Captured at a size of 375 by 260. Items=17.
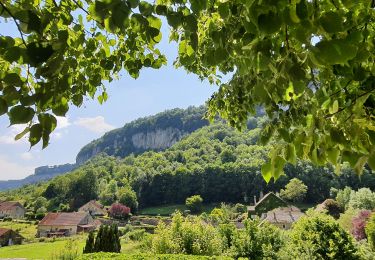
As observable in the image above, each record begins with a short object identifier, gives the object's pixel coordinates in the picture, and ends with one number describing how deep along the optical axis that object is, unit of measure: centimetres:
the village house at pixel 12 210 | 9081
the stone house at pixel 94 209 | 9238
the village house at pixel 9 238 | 4759
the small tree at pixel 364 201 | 5039
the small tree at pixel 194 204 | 8869
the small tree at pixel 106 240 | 1628
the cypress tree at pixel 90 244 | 1645
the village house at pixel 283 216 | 5079
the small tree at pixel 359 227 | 2788
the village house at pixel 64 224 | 6321
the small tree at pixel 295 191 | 8494
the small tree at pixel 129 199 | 9388
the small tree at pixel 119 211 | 8269
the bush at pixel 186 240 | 1427
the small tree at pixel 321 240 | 1183
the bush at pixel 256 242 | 1445
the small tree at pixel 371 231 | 1982
